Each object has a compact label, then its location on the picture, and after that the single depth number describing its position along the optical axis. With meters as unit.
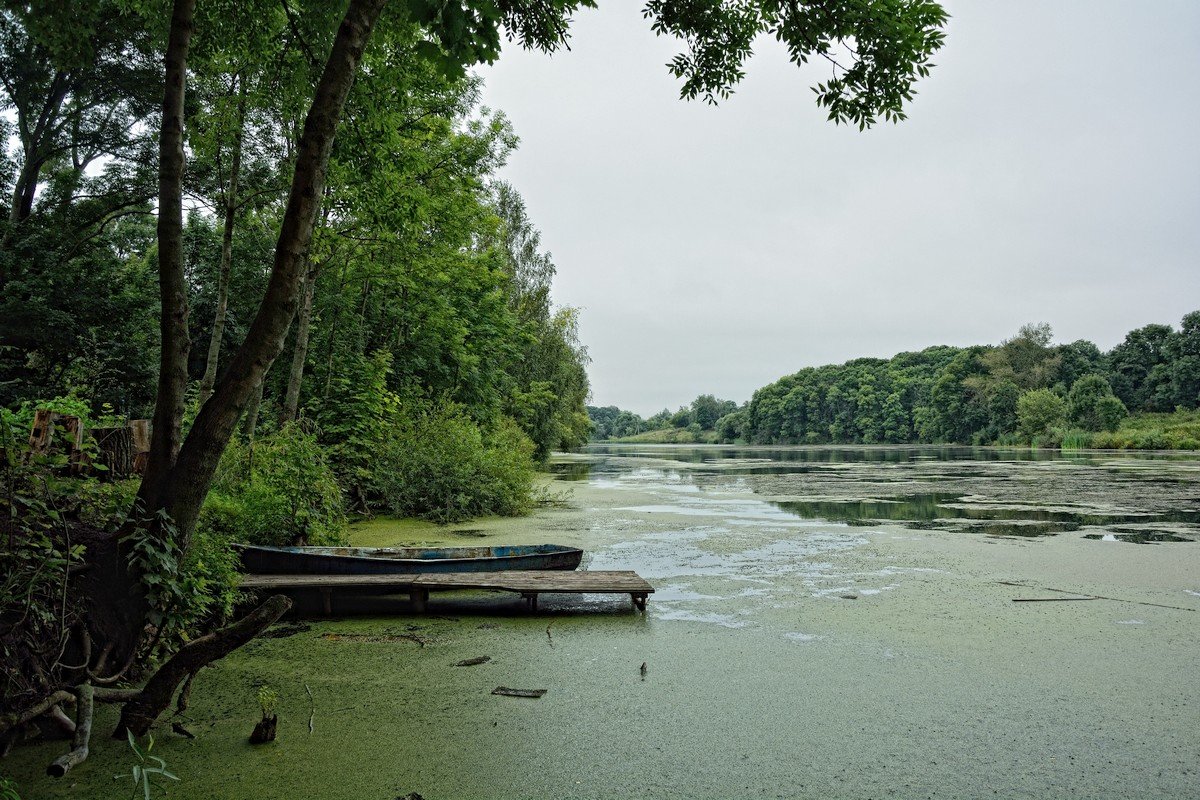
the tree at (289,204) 3.00
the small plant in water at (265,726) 3.20
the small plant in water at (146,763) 2.83
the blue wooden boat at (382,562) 6.04
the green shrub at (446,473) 11.64
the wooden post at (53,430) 3.67
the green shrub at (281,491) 7.20
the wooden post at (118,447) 5.20
